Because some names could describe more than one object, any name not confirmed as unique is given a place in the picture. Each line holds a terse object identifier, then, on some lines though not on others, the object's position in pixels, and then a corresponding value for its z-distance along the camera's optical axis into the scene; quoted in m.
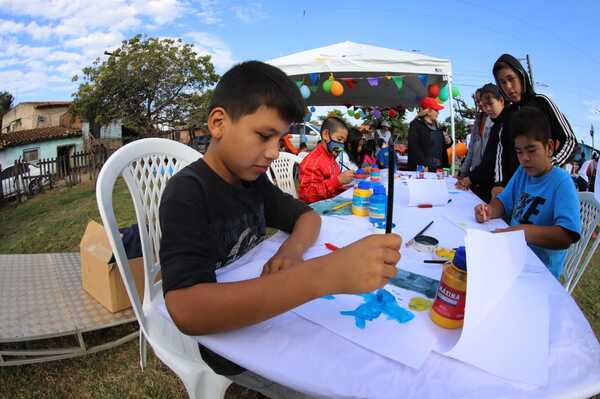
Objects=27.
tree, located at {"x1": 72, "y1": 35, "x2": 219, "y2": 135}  16.08
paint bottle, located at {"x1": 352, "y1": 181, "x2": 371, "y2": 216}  1.63
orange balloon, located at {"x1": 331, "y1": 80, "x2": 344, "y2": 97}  6.13
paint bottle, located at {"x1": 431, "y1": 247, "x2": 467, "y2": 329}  0.67
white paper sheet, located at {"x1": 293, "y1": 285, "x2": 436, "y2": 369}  0.63
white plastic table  0.55
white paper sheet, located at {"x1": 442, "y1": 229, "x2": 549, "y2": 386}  0.59
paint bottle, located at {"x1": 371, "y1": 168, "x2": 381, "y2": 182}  2.70
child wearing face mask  2.81
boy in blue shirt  1.42
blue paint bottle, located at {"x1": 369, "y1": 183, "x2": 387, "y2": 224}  1.56
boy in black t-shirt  0.62
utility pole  13.26
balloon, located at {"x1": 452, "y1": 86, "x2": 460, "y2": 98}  6.44
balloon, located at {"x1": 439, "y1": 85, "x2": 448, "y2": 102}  6.21
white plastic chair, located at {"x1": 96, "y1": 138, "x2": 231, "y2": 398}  1.00
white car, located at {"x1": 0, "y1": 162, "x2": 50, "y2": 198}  9.70
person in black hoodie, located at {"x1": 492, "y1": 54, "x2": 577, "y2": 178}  2.27
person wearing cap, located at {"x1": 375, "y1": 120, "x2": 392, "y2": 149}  8.10
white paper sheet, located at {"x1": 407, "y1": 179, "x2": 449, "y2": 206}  1.89
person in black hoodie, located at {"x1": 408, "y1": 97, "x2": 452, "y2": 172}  4.60
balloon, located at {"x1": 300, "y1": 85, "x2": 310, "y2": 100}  6.36
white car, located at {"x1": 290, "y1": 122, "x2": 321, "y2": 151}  13.84
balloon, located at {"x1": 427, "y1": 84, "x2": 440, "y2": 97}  6.20
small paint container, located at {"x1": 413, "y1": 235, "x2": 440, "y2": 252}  1.16
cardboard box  1.80
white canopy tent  5.65
